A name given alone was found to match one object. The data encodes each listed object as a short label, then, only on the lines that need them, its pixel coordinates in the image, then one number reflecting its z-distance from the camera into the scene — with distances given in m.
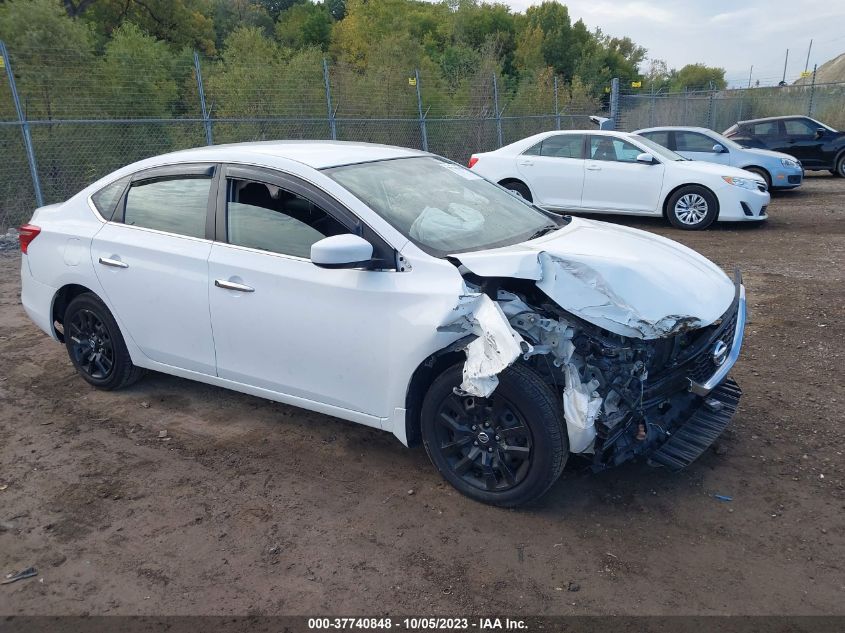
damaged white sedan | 3.07
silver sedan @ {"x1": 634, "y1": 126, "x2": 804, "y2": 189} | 12.85
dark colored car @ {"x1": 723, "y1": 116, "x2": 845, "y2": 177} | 15.99
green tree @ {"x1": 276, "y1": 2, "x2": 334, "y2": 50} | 52.03
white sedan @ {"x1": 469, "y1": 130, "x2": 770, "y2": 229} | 10.04
